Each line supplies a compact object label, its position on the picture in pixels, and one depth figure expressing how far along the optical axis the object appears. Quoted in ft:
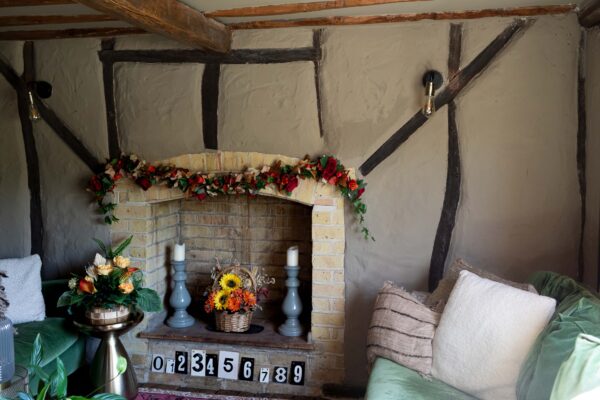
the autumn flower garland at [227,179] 10.14
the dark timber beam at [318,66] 10.23
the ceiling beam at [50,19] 9.71
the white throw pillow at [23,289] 10.16
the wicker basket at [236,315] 11.05
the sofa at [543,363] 6.36
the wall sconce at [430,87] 9.57
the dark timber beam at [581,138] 9.37
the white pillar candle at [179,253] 11.73
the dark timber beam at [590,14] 8.40
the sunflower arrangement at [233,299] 11.04
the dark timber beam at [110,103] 11.11
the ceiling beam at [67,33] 10.71
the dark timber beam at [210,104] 10.71
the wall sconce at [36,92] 11.11
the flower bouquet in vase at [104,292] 9.72
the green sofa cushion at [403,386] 7.11
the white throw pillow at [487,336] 7.15
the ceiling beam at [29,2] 8.54
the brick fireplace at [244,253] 10.57
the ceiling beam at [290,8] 8.66
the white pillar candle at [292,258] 11.09
